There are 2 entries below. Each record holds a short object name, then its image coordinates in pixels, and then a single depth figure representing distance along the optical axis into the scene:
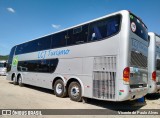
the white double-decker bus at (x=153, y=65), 9.09
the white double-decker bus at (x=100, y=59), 6.50
